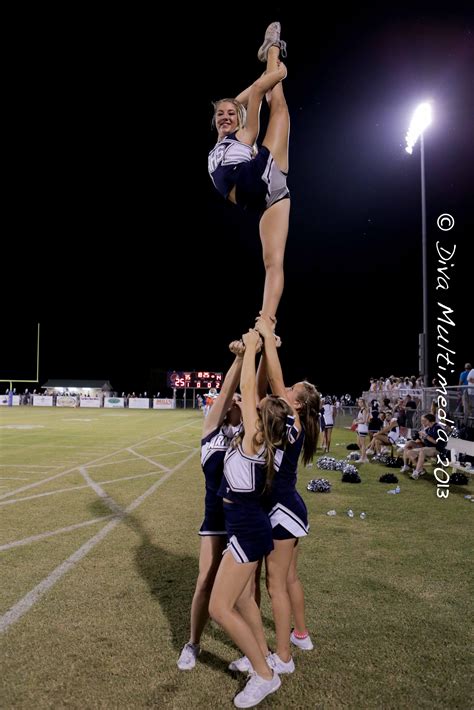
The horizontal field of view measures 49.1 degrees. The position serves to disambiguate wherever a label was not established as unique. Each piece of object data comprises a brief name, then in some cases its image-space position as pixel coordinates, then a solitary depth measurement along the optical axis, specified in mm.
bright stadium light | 18469
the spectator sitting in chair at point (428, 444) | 11961
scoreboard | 55188
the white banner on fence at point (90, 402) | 52750
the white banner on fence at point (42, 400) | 51156
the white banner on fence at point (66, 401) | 50928
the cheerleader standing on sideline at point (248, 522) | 3086
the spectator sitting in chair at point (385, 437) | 15227
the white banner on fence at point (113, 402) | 53062
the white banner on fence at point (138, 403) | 52969
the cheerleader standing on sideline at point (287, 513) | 3441
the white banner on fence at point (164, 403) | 54238
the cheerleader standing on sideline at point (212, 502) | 3615
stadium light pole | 17438
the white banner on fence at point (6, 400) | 50394
